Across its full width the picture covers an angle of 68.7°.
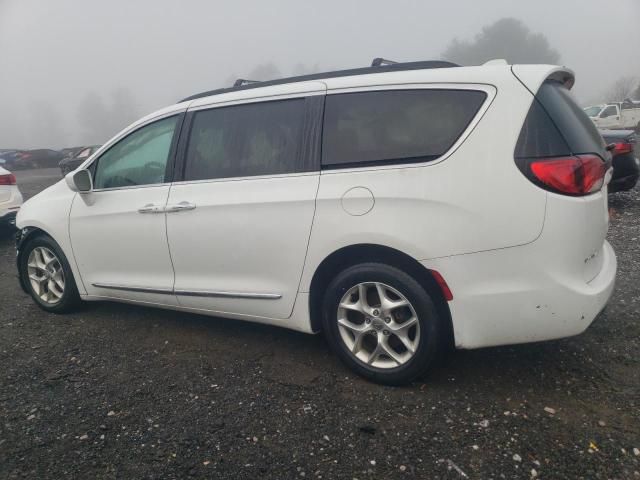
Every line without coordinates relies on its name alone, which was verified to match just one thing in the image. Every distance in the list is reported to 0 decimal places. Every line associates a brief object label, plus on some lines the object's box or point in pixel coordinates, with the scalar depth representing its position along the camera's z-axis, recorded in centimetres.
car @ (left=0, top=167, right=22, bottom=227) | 659
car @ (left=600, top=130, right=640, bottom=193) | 580
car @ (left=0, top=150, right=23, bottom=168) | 2617
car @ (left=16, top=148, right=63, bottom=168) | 2712
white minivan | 229
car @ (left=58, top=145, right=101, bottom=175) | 1809
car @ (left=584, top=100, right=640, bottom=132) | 2391
